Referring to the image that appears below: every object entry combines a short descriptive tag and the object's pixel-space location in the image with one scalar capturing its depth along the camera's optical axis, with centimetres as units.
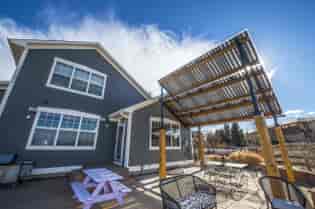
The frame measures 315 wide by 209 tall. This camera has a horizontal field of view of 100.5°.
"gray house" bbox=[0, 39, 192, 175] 550
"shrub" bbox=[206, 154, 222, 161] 1041
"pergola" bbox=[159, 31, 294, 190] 365
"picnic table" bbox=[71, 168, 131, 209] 302
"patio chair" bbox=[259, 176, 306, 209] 236
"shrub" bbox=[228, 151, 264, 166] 831
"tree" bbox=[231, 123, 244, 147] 2159
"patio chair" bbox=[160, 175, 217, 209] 252
